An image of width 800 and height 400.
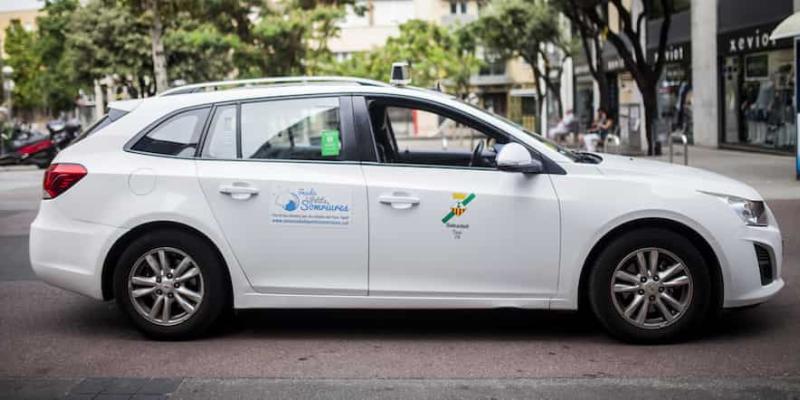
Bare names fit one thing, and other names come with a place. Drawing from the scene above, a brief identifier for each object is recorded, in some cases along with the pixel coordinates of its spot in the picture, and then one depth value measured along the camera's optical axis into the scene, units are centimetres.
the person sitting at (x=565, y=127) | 3447
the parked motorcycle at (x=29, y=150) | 3002
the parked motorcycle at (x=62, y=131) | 3205
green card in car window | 624
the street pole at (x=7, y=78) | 4299
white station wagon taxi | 595
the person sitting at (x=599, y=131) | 2734
